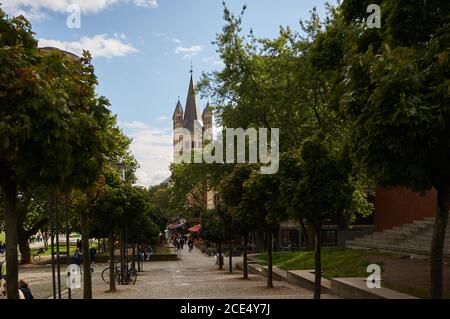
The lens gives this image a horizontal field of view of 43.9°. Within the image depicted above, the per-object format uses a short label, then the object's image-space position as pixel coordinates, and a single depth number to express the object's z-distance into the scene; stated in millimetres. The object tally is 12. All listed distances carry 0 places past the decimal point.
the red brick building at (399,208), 29189
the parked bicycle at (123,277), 25359
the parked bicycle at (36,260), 49181
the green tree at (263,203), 18141
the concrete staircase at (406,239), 23250
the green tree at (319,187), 13391
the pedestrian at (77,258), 34638
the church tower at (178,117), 167750
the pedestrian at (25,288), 12252
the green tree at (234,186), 25156
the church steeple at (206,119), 155625
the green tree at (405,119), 7680
